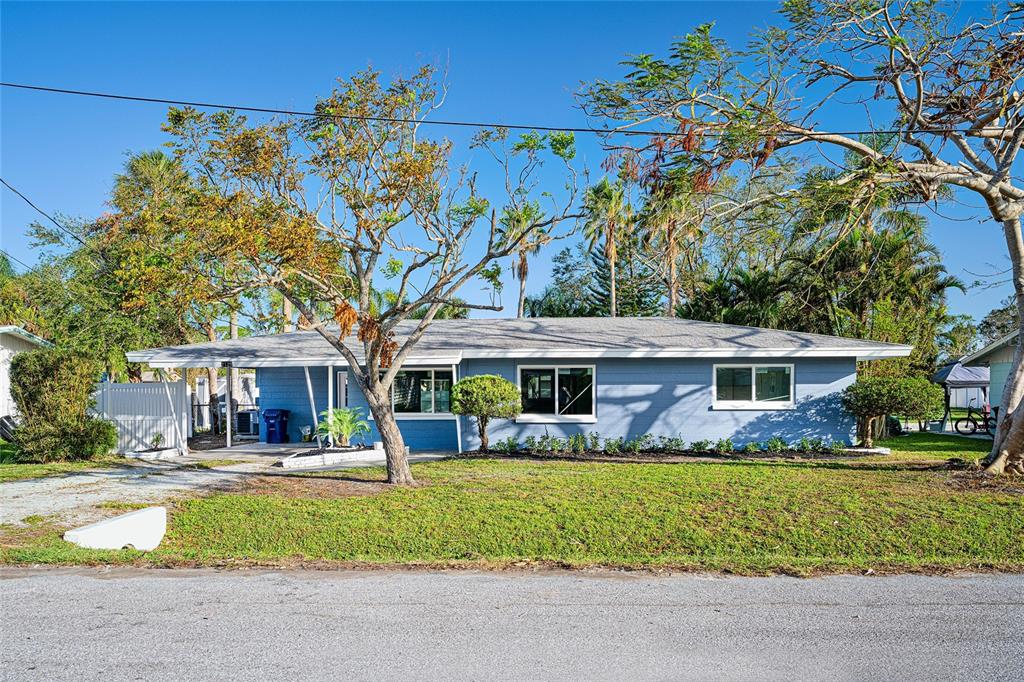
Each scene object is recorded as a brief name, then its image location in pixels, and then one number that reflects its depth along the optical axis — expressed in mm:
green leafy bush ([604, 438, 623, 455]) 16875
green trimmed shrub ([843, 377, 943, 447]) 16047
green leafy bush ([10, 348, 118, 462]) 15133
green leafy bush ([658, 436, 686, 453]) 16984
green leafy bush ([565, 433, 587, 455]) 16938
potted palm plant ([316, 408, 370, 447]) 16016
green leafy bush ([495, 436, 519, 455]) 16594
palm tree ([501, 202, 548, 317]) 11797
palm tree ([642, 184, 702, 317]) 12102
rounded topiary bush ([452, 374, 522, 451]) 15648
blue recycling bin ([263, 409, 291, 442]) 19062
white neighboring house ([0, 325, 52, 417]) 22469
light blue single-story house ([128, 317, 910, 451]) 16891
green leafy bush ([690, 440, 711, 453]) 16906
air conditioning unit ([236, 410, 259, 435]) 21906
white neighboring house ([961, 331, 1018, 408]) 23327
